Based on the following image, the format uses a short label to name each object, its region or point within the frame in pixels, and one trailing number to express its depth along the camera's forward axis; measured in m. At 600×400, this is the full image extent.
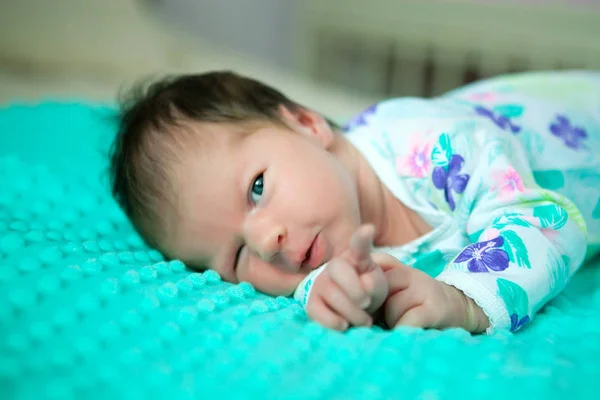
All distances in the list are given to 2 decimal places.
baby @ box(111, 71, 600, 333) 0.73
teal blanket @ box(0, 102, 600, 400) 0.55
